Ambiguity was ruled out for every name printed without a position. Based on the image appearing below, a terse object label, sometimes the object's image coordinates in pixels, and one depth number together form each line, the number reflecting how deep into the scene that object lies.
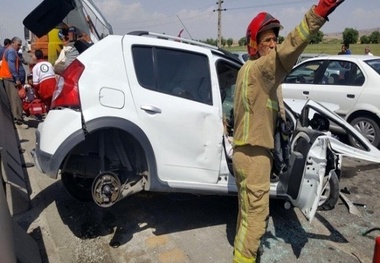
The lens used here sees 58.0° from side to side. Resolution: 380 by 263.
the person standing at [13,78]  7.12
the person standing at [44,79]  6.71
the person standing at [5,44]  9.57
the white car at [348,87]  5.84
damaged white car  2.89
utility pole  27.52
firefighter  2.24
